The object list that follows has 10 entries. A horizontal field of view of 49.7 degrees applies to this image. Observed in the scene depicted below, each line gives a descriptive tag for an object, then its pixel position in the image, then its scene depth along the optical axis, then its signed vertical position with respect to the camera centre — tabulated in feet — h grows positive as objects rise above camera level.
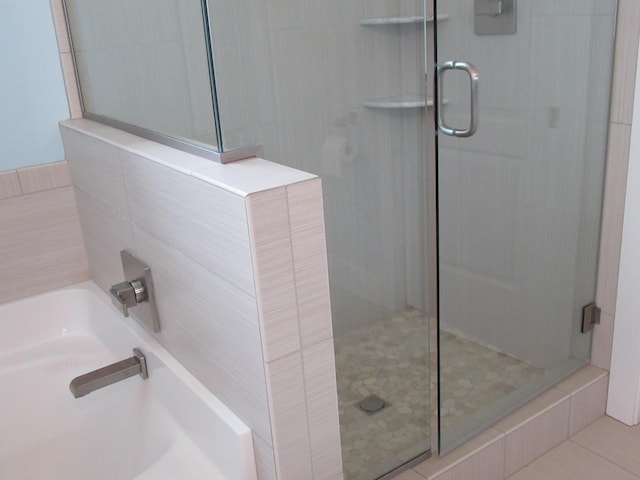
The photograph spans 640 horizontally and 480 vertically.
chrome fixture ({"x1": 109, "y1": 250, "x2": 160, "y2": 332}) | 5.23 -1.97
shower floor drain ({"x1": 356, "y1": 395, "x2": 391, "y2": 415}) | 5.33 -2.97
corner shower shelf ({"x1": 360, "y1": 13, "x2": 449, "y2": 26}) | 5.04 -0.13
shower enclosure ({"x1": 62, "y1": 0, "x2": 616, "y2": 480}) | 4.72 -1.10
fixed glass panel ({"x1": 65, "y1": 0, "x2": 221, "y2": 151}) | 4.28 -0.32
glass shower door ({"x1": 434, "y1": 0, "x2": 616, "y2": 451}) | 5.38 -1.64
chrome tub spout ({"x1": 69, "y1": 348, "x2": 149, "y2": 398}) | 5.06 -2.54
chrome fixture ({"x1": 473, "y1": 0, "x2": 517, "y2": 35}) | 5.20 -0.16
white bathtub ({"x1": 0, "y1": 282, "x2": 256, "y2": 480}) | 4.63 -2.86
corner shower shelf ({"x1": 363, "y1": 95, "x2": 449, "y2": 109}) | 5.23 -0.73
